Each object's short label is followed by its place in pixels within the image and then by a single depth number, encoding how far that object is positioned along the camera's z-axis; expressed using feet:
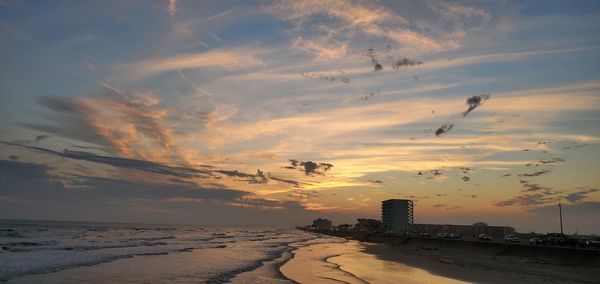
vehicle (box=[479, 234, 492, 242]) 260.74
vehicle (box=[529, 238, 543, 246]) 196.85
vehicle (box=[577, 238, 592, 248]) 168.96
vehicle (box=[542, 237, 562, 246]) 185.49
